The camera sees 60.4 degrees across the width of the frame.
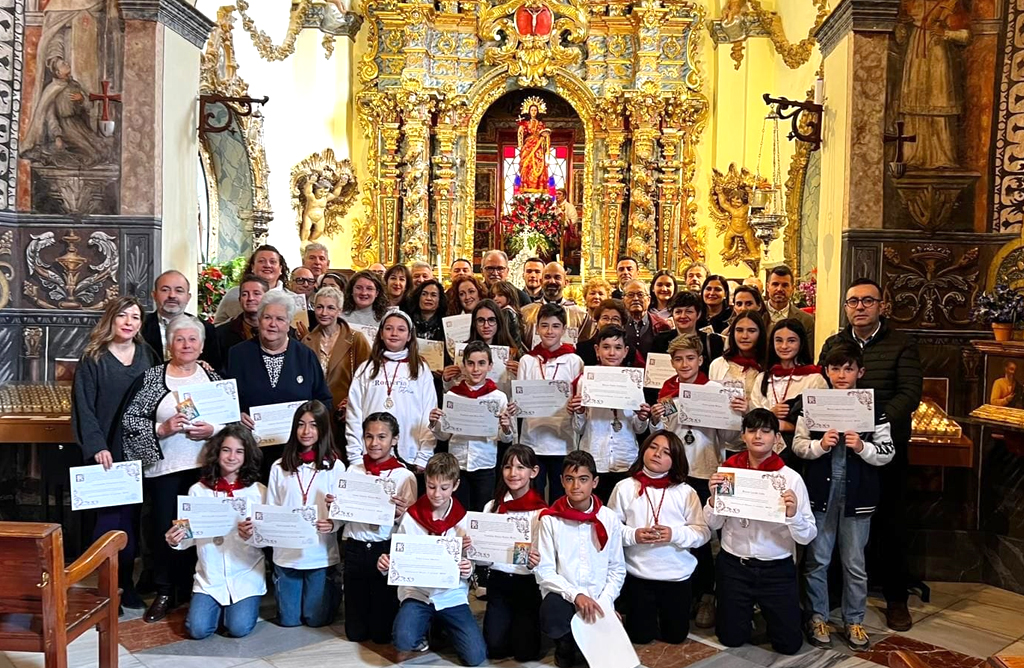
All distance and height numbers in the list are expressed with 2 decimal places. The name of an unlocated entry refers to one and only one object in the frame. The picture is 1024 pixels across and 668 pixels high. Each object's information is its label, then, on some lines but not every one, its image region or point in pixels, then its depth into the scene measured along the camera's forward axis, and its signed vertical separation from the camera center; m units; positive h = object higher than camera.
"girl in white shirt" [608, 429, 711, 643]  4.75 -1.24
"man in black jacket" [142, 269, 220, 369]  5.52 -0.03
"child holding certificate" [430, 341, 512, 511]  5.23 -0.78
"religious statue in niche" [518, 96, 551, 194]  15.06 +2.80
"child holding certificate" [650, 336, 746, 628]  5.21 -0.74
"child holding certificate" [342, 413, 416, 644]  4.76 -1.35
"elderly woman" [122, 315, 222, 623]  5.03 -0.76
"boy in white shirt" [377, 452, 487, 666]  4.51 -1.48
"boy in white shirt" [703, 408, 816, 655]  4.64 -1.34
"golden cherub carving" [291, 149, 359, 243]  13.07 +1.78
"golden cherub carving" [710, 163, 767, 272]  13.41 +1.57
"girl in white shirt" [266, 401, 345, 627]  4.89 -1.06
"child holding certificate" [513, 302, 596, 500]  5.49 -0.40
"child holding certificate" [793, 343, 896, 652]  4.89 -1.02
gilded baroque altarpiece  14.53 +3.41
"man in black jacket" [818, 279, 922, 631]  5.19 -0.44
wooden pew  3.32 -1.10
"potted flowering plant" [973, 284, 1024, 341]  5.79 +0.07
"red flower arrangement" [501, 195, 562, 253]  14.62 +1.48
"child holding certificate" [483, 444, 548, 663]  4.57 -1.48
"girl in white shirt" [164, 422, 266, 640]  4.77 -1.38
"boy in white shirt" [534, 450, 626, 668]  4.43 -1.22
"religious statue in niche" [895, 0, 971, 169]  6.37 +1.77
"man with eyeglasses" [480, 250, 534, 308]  7.38 +0.37
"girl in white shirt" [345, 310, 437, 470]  5.26 -0.48
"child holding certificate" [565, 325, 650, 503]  5.34 -0.72
